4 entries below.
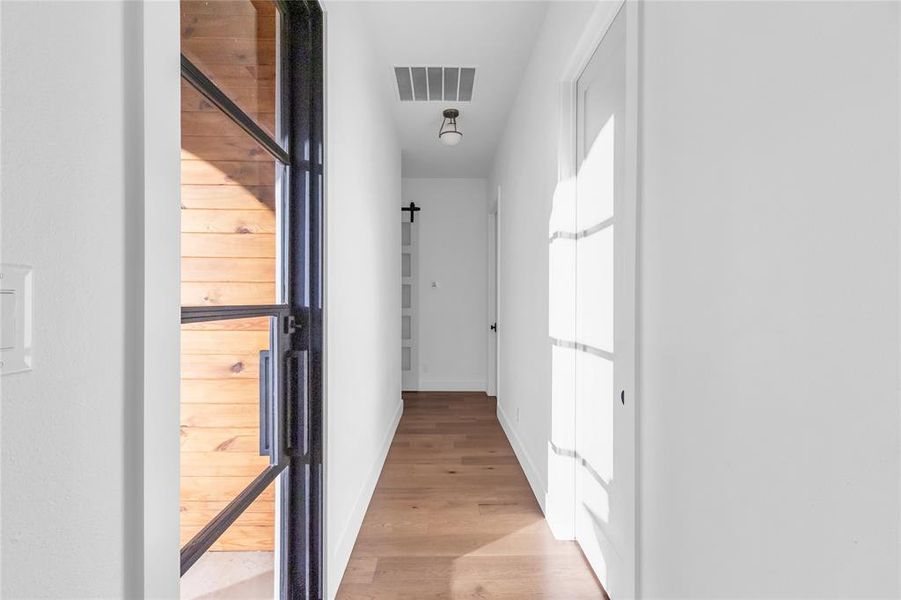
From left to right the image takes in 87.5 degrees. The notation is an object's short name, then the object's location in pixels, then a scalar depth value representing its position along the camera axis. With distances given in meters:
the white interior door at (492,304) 5.30
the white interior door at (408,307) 5.55
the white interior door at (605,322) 1.34
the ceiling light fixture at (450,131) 3.74
